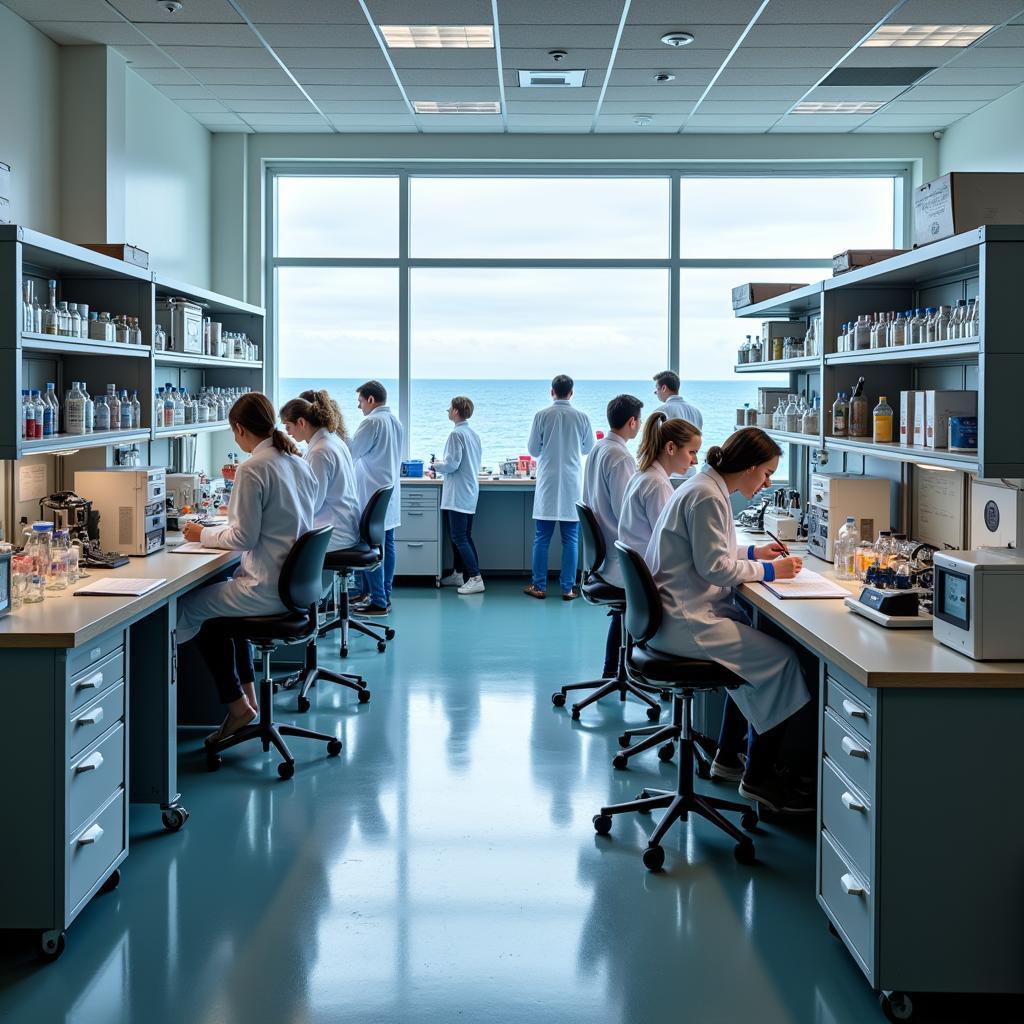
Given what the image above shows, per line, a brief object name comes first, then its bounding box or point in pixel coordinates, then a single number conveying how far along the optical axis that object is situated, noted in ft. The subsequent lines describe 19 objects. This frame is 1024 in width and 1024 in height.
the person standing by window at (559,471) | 24.93
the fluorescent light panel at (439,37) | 18.97
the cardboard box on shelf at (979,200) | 10.72
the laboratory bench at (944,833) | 8.02
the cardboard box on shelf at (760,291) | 18.89
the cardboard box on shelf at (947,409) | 11.19
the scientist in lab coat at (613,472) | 16.94
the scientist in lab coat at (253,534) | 13.37
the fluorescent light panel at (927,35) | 18.63
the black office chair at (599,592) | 15.67
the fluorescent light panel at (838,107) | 23.77
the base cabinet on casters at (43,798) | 8.93
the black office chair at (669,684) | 11.10
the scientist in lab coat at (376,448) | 22.71
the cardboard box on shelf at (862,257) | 14.48
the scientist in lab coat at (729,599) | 11.27
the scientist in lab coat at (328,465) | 18.22
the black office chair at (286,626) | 13.33
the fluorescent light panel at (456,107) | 24.07
